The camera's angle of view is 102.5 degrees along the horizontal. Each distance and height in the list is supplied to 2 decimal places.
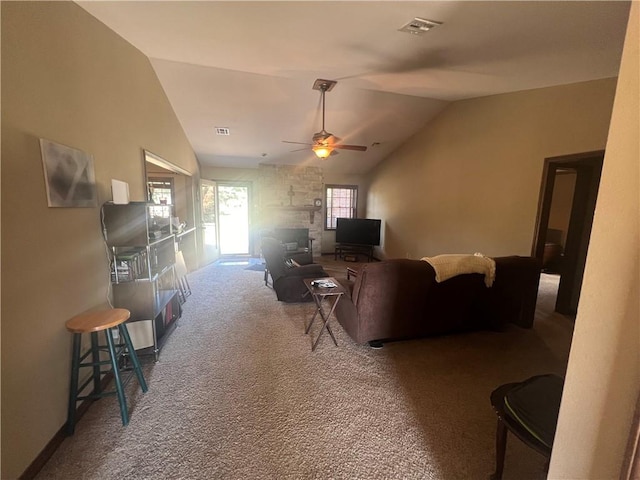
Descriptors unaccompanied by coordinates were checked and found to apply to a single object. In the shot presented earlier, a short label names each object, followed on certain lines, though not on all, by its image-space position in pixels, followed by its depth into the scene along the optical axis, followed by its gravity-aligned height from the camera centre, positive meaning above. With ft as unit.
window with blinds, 24.90 +0.28
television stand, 23.43 -4.06
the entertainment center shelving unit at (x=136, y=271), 7.00 -2.06
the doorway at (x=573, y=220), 10.48 -0.35
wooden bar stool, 5.32 -3.21
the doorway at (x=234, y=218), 22.16 -1.34
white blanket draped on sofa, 8.18 -1.86
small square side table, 8.28 -2.80
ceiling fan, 11.37 +2.93
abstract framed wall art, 5.08 +0.48
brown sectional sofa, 7.89 -3.10
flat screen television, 22.21 -2.20
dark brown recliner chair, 11.96 -3.32
